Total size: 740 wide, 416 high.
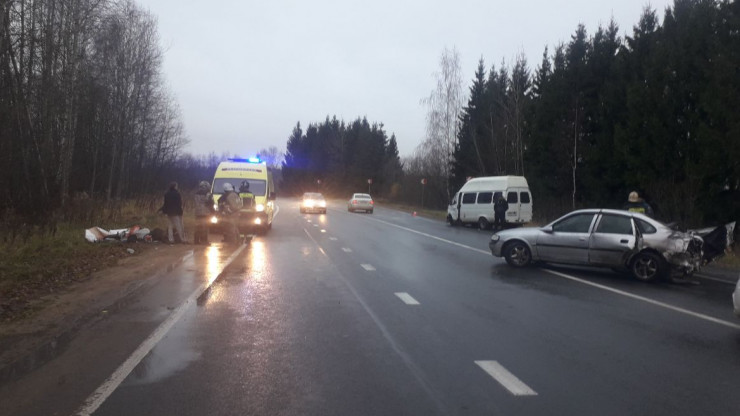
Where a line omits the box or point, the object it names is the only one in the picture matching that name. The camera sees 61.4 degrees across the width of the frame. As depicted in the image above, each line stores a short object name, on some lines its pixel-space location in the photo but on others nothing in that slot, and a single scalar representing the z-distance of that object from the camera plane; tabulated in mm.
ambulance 23719
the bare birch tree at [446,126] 55094
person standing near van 29109
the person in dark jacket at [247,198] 22000
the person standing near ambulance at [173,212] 18469
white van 30422
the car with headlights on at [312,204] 47500
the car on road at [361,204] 49469
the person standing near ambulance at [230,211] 19547
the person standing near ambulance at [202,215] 19328
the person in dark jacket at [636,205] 15344
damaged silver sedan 12203
